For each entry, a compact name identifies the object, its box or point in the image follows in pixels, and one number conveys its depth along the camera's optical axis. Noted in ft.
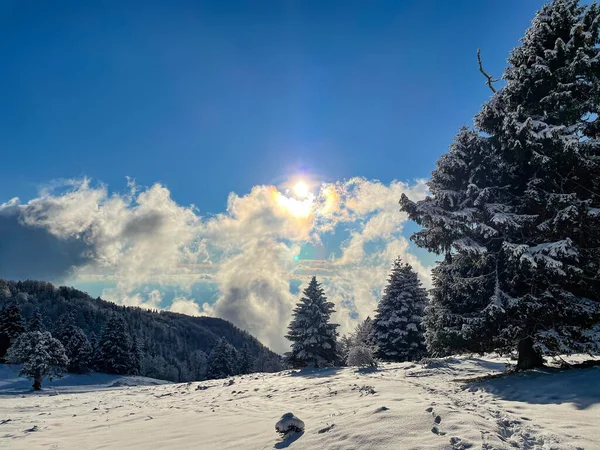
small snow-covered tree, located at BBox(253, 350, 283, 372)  342.27
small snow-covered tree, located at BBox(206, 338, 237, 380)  204.41
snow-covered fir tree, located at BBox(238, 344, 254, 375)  230.87
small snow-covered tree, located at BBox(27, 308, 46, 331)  181.47
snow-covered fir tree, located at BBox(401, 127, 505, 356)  42.24
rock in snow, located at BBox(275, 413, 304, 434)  23.44
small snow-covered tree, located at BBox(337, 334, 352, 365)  200.13
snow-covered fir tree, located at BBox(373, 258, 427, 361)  97.40
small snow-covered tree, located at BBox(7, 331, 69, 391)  127.34
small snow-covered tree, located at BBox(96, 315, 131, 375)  195.52
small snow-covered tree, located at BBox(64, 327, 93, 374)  187.21
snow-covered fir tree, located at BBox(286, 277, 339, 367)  101.14
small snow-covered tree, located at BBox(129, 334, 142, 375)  204.64
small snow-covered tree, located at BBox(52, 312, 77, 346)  192.24
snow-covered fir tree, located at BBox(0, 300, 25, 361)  185.37
